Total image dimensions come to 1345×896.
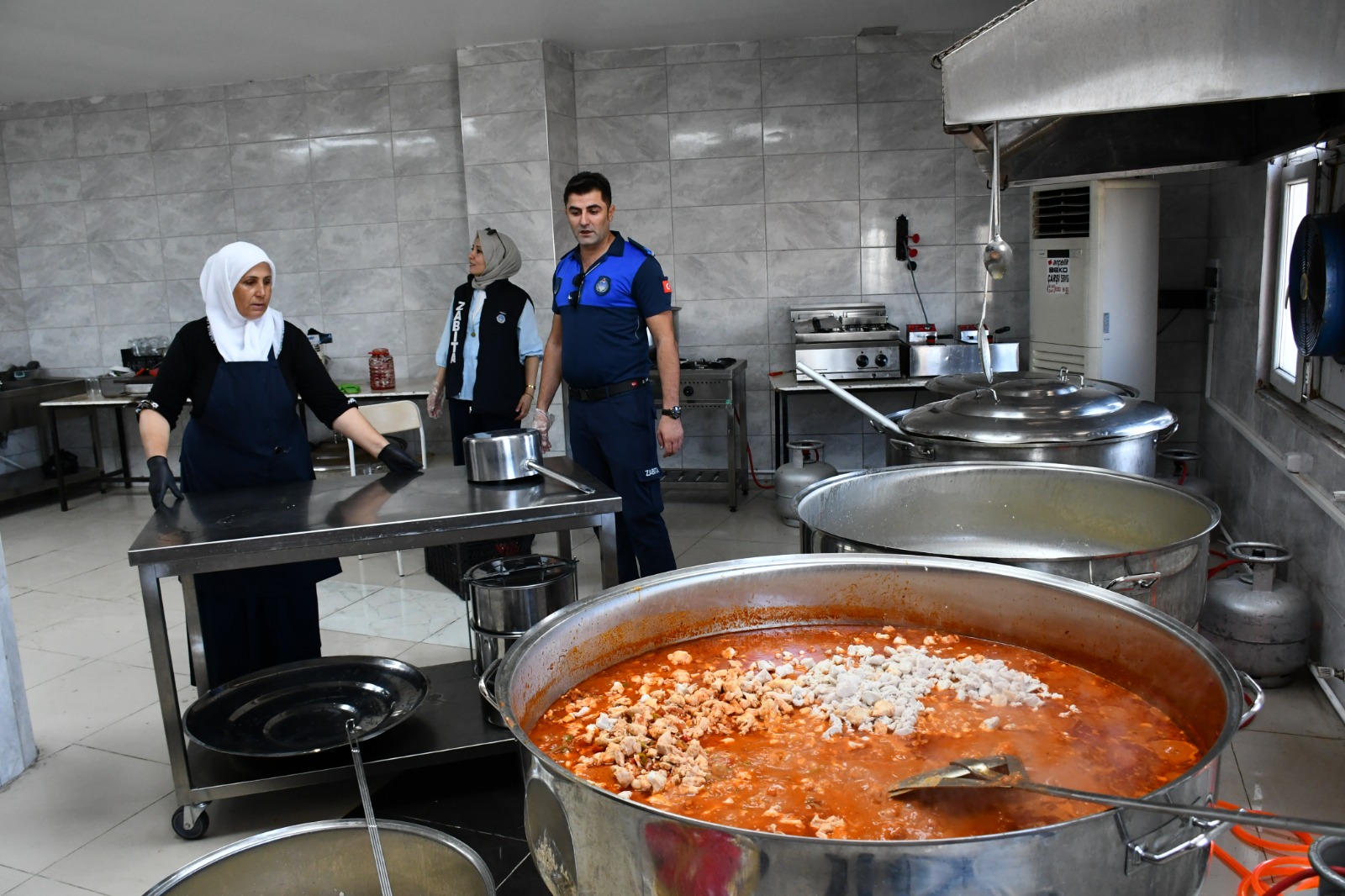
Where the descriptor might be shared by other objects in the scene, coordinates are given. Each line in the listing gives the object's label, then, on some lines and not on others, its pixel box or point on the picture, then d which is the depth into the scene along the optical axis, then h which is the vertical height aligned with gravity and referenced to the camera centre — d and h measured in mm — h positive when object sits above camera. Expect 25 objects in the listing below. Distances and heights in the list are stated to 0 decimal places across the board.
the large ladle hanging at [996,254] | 1783 +45
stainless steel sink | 6574 -421
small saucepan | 2875 -424
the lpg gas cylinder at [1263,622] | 3281 -1156
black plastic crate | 4617 -1128
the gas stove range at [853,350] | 5719 -354
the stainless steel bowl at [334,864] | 1617 -889
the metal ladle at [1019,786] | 904 -587
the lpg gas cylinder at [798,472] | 5664 -1021
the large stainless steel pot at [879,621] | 1016 -569
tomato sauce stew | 1310 -655
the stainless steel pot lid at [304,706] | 2564 -1034
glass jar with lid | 6355 -365
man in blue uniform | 3840 -247
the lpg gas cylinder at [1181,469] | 4484 -957
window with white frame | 3338 -128
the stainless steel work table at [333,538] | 2424 -536
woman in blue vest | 4582 -163
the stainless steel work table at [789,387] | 5617 -554
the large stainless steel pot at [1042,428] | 2824 -429
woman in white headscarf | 2963 -317
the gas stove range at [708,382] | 5891 -508
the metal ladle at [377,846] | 1572 -848
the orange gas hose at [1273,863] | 2326 -1412
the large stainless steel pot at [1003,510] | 2350 -561
